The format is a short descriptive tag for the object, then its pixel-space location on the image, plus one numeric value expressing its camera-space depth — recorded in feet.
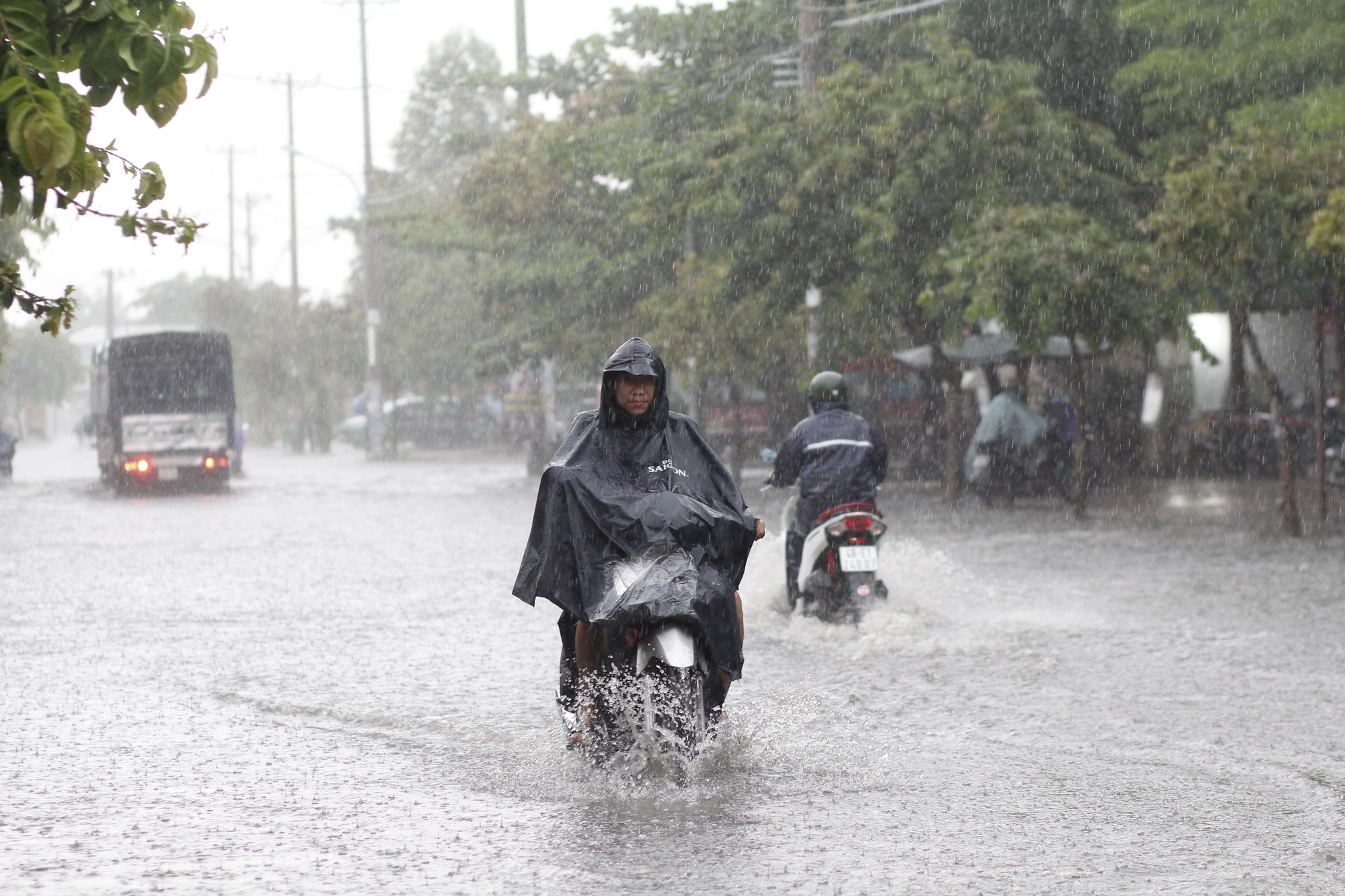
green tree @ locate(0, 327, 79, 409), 306.76
